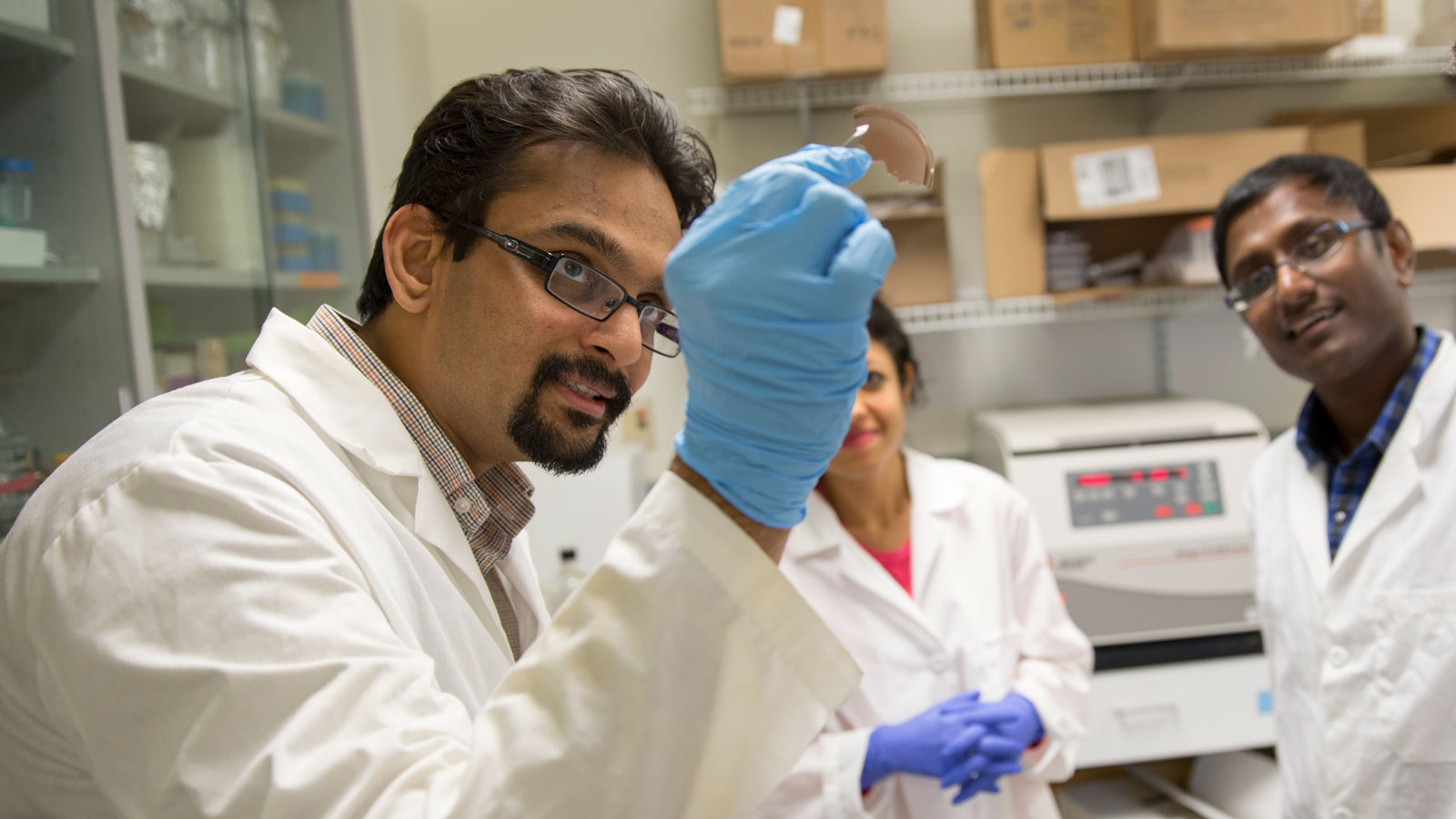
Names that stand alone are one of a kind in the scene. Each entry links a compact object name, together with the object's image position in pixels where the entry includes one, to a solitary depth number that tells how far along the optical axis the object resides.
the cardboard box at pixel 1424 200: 2.00
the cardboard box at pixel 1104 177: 1.99
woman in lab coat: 1.40
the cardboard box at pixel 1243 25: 1.94
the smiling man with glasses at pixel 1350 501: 1.16
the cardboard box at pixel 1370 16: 2.09
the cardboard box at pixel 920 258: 2.13
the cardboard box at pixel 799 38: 1.97
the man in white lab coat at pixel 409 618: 0.47
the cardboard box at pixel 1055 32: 2.00
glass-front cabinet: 1.24
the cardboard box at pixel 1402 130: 2.17
